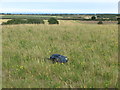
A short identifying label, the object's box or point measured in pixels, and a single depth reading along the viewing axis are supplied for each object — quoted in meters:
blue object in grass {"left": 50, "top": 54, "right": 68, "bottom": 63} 4.62
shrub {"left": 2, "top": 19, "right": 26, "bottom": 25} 42.30
